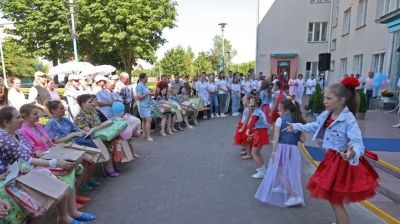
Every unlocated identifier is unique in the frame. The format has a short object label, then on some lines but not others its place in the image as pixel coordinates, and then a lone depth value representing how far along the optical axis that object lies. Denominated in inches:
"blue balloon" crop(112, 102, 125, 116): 256.1
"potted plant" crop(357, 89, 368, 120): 386.8
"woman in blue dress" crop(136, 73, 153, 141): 314.8
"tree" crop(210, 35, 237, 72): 2672.0
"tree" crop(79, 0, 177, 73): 919.0
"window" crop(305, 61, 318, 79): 1093.8
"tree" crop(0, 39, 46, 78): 1758.1
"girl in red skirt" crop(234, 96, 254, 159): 223.0
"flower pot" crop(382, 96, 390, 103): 493.7
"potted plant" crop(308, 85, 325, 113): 410.9
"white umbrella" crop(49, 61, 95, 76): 491.8
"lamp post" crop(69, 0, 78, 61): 617.4
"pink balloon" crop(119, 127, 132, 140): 222.1
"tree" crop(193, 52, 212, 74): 2293.1
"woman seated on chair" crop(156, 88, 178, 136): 360.5
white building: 875.4
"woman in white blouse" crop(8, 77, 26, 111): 271.1
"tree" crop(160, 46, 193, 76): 2010.0
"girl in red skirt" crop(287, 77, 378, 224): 119.6
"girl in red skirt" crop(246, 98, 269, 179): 211.5
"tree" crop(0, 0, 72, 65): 971.3
